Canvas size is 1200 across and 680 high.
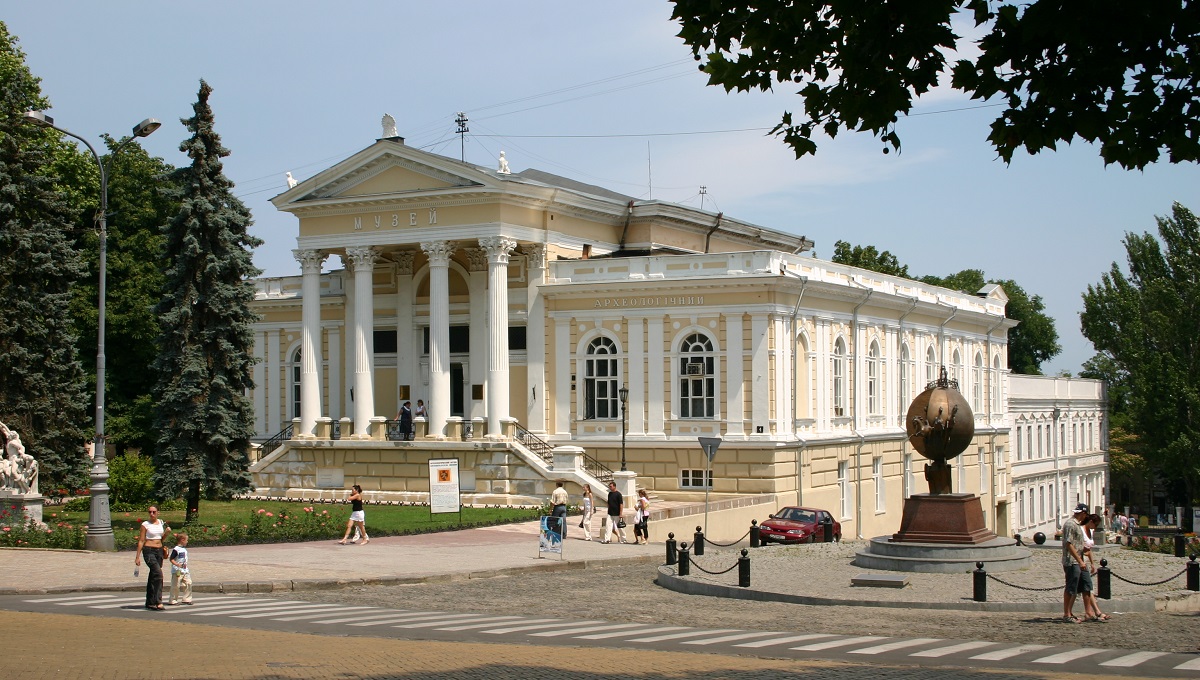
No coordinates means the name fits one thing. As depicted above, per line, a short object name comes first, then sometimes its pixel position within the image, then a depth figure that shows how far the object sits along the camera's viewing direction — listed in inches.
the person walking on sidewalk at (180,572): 935.7
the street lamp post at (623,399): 1810.4
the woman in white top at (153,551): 904.9
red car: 1553.9
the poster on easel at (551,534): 1294.3
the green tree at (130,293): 2250.2
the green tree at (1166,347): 2869.1
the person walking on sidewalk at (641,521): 1529.3
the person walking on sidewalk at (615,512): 1518.2
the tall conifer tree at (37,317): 1770.4
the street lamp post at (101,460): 1275.8
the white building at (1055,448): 2992.1
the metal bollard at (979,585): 951.0
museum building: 1891.0
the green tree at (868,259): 3587.6
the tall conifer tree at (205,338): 1576.0
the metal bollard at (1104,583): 972.6
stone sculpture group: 1440.7
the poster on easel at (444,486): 1568.7
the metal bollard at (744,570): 1051.3
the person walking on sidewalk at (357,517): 1392.7
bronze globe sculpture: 1252.5
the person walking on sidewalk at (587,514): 1546.5
